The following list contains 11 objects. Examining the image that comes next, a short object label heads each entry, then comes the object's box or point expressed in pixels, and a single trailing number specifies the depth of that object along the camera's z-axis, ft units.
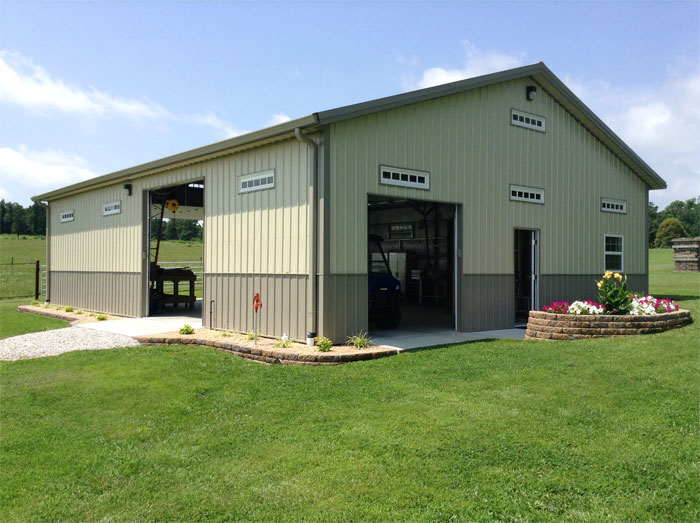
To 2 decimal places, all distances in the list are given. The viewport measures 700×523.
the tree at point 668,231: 232.73
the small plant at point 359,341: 27.14
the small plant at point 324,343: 26.05
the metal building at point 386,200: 28.22
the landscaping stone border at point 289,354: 24.68
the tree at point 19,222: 227.40
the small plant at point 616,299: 31.19
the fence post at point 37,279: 59.98
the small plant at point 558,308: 31.55
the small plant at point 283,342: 27.22
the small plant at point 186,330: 31.89
